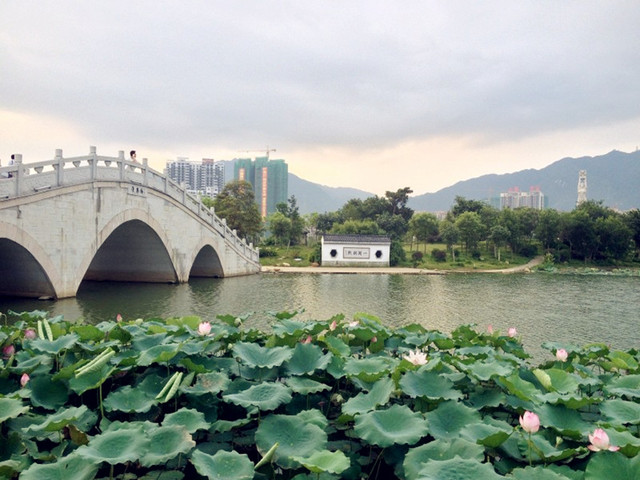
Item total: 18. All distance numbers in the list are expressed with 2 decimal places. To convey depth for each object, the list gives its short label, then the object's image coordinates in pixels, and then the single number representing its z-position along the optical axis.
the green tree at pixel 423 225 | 43.64
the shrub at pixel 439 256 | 40.59
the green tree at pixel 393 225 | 49.12
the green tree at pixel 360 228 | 45.41
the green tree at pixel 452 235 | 40.94
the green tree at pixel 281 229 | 44.88
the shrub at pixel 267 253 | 40.12
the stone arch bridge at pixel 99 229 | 14.87
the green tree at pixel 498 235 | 42.38
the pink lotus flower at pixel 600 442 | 2.04
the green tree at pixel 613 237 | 43.19
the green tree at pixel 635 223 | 46.03
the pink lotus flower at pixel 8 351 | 3.69
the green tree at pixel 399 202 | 55.50
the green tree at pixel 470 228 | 42.31
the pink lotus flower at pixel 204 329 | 3.69
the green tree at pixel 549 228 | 44.69
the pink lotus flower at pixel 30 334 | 3.96
